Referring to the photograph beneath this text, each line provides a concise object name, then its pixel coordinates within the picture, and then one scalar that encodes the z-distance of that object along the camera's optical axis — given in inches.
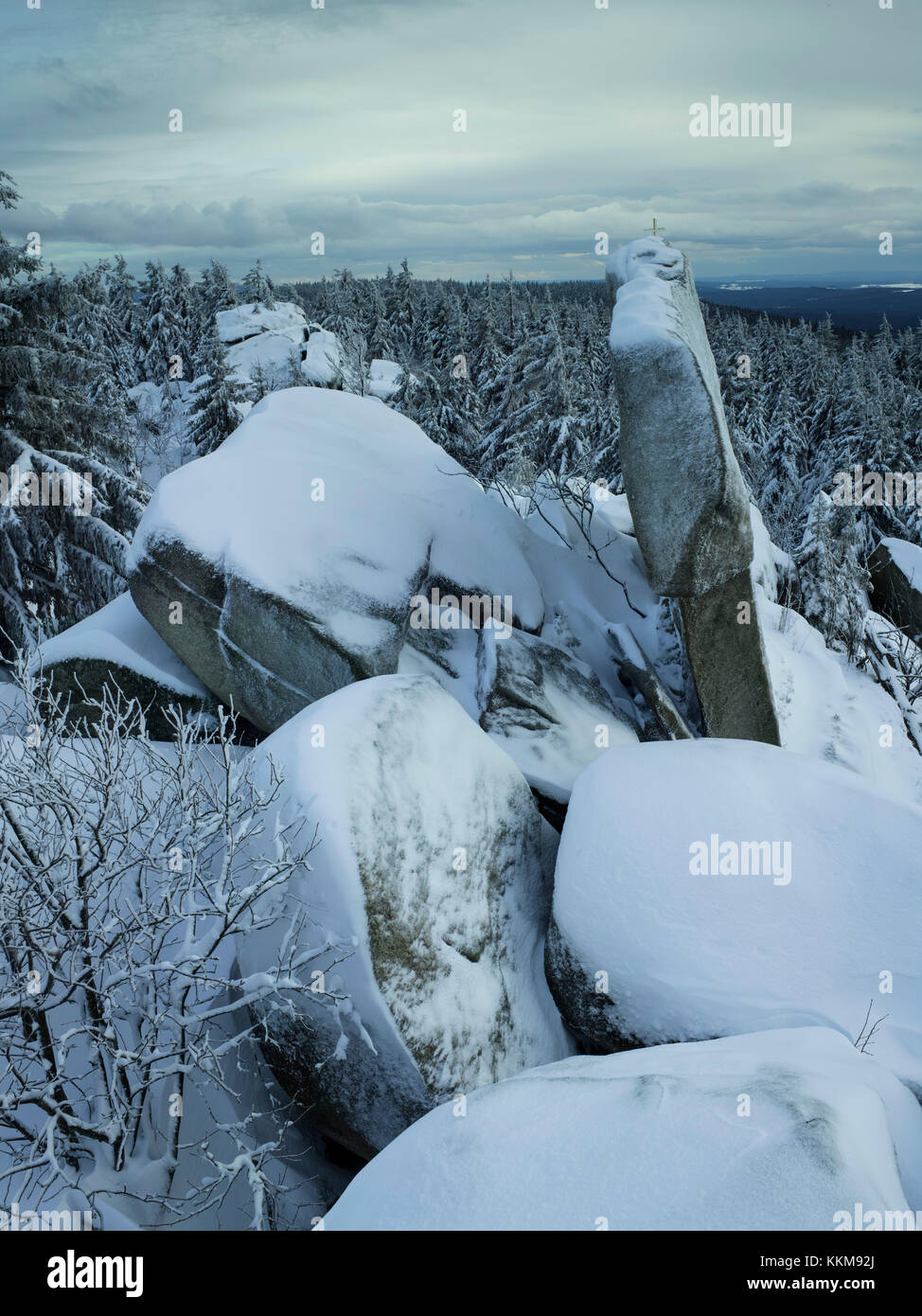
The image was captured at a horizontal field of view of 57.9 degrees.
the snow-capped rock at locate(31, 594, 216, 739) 368.8
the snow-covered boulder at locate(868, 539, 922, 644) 609.9
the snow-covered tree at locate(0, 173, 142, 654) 558.6
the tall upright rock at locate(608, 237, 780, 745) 308.8
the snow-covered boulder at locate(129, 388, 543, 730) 339.3
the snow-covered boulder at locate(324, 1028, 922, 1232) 127.3
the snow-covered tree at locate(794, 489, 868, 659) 534.0
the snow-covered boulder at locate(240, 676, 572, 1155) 230.1
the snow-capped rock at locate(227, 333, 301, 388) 1354.6
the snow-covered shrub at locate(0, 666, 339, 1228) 202.8
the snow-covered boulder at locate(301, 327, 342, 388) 1298.0
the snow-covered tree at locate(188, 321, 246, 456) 997.8
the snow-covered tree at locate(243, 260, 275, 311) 1647.4
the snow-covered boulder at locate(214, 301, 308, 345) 1487.5
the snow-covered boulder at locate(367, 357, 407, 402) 1567.4
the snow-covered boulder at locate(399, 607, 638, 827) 355.3
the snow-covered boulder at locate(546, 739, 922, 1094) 246.1
